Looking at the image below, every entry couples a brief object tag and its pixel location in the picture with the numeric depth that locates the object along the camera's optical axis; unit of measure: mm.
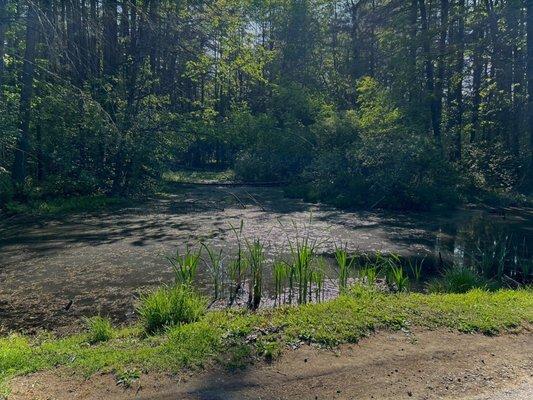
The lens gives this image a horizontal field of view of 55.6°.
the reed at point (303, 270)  6637
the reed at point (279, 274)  6711
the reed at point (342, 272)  6840
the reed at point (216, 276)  6907
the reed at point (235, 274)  7290
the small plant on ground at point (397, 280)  7137
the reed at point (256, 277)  6786
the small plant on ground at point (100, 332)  5516
